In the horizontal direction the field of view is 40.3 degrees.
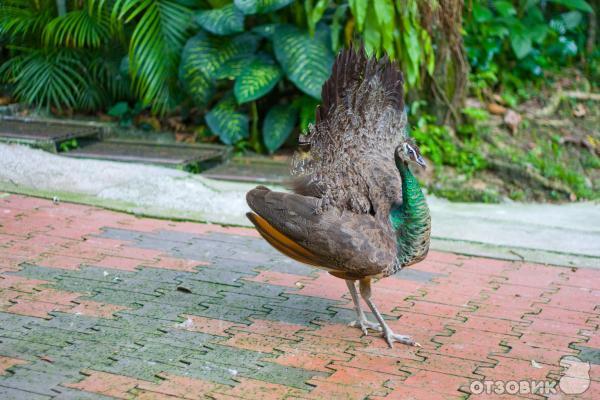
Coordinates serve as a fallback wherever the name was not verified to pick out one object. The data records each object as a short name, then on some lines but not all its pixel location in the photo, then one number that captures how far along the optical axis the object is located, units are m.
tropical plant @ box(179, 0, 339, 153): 6.88
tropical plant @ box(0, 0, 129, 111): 7.78
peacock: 3.86
